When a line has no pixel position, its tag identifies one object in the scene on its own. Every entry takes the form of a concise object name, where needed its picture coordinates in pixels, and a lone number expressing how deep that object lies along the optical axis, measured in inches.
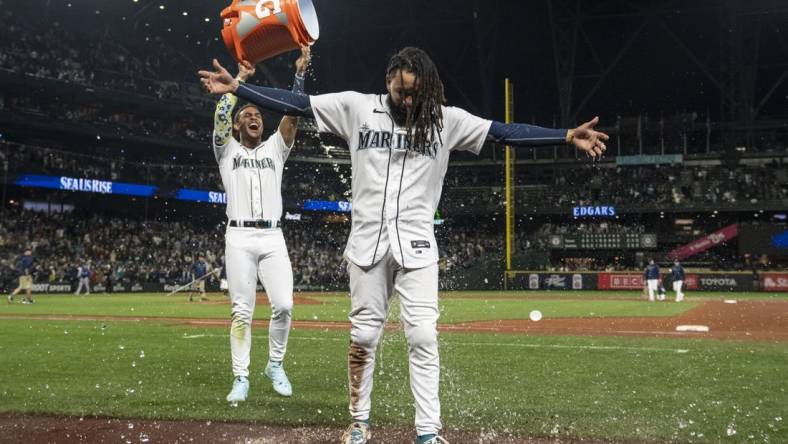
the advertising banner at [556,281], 1392.7
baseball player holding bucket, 234.4
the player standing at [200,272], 1011.3
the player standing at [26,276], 944.9
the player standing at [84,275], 1216.8
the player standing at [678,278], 1016.2
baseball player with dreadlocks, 157.0
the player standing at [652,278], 1017.5
